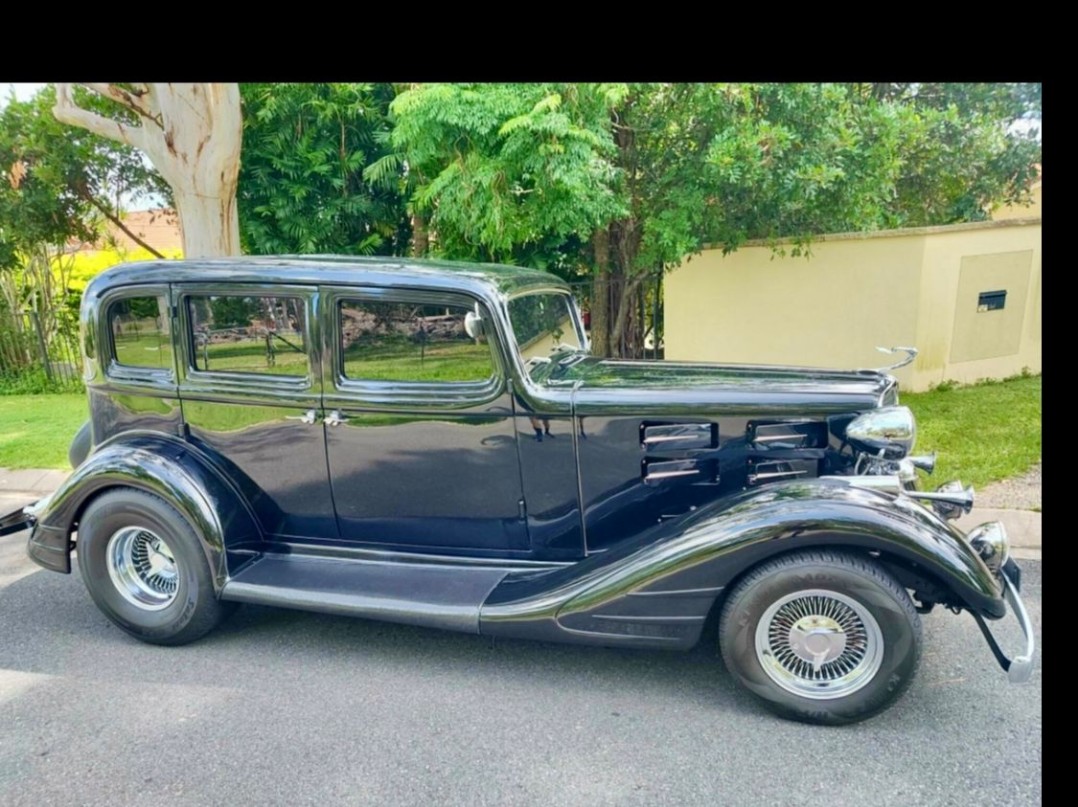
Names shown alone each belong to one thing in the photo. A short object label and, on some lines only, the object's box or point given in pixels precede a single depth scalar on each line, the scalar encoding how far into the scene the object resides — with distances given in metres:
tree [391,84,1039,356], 5.72
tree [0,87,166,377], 9.38
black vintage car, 2.62
